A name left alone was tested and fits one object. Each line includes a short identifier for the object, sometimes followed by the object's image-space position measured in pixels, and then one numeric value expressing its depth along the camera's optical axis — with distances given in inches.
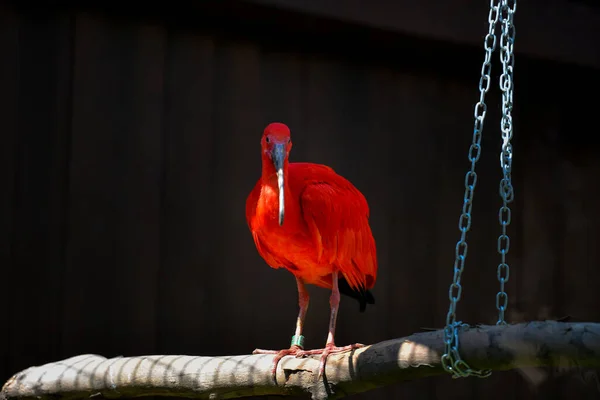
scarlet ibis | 240.5
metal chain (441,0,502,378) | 173.6
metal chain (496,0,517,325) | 203.0
